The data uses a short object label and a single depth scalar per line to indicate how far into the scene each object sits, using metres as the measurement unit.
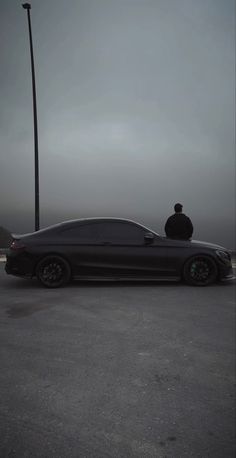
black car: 7.36
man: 8.85
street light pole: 13.78
